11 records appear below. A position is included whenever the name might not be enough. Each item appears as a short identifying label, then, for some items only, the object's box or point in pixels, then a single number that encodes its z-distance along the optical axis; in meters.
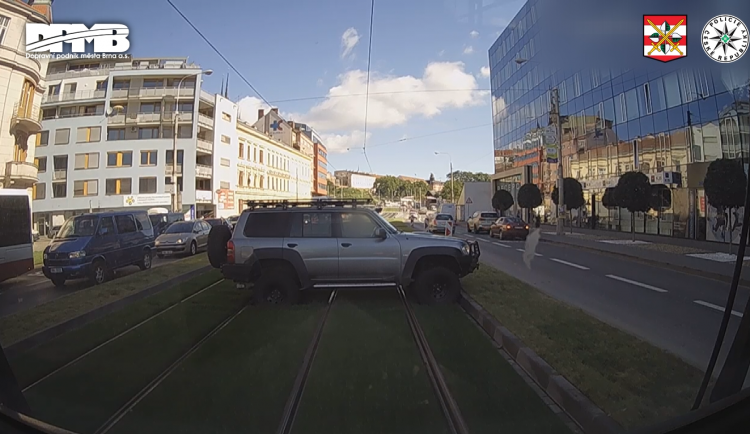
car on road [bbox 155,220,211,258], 19.19
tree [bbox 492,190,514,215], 22.54
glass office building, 8.60
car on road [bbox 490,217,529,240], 22.02
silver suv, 8.28
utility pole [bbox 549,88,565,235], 20.16
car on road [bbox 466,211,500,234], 28.56
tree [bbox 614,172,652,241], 20.36
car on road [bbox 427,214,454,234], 31.57
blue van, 10.52
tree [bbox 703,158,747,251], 11.70
